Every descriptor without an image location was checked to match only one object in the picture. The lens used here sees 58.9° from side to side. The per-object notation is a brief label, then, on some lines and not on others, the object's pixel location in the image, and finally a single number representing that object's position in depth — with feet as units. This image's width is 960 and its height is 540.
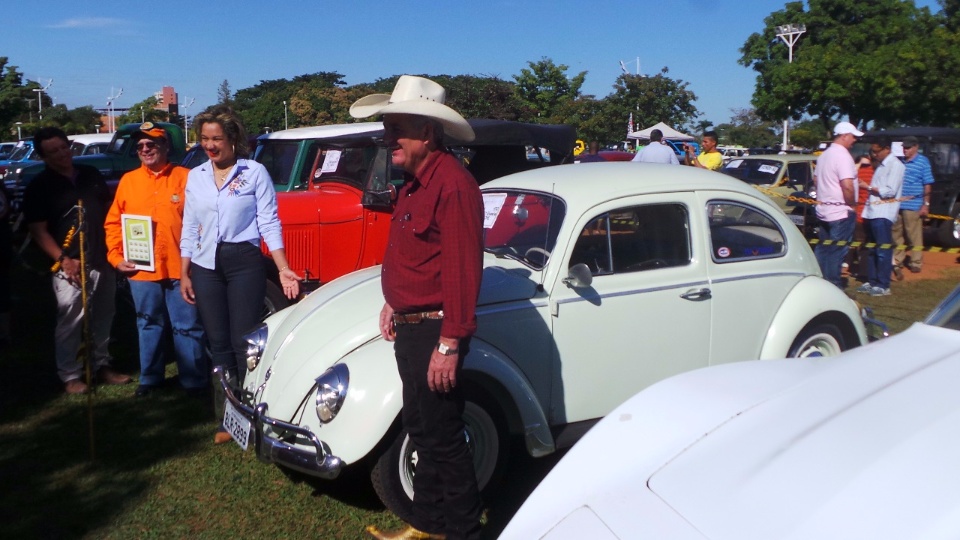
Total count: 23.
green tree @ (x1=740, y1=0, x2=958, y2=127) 111.55
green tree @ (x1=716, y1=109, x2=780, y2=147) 255.70
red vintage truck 24.29
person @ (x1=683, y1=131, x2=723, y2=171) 44.80
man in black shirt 18.47
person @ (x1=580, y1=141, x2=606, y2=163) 58.65
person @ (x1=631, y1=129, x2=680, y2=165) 39.14
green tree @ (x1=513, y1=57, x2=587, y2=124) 110.32
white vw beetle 12.91
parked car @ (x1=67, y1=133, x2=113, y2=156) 76.62
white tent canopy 97.89
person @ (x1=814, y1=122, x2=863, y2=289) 28.89
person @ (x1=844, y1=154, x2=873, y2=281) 35.42
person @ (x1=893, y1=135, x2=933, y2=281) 35.09
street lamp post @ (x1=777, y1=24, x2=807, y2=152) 132.46
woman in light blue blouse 15.57
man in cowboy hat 10.12
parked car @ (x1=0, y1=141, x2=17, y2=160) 95.52
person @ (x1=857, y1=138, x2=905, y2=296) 32.24
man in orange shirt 18.07
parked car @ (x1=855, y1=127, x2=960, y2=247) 44.01
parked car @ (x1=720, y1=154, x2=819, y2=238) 46.57
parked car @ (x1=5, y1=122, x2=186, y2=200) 59.98
